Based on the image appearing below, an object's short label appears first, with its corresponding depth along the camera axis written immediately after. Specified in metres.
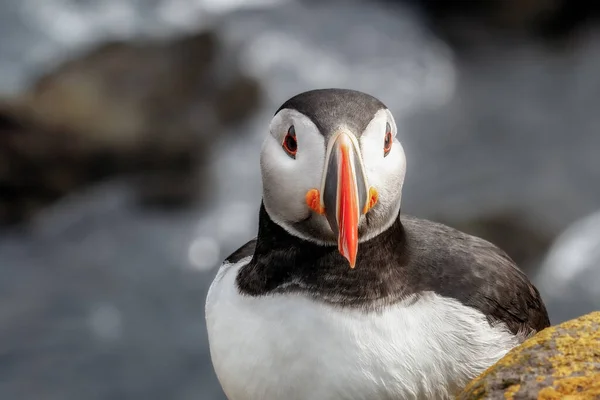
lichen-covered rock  5.76
